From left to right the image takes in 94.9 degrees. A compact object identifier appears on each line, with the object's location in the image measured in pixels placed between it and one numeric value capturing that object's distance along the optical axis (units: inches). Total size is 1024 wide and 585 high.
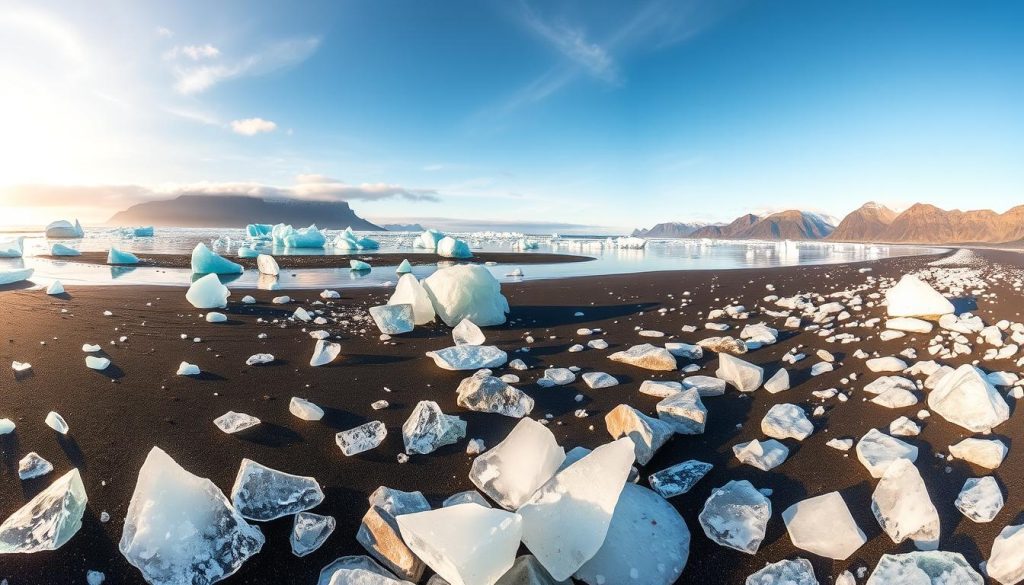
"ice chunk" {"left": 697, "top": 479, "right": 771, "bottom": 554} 70.0
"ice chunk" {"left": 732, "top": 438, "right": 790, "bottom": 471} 90.1
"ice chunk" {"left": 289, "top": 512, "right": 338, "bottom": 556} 67.7
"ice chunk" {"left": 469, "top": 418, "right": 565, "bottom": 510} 75.5
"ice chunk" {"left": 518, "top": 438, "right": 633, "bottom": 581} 62.0
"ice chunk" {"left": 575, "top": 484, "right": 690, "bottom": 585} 63.9
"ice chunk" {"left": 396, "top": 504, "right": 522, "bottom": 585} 56.7
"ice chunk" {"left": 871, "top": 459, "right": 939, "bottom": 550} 69.0
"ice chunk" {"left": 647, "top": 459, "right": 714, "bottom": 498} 82.6
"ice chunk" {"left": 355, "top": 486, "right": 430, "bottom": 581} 62.8
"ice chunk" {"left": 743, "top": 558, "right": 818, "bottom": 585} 62.9
